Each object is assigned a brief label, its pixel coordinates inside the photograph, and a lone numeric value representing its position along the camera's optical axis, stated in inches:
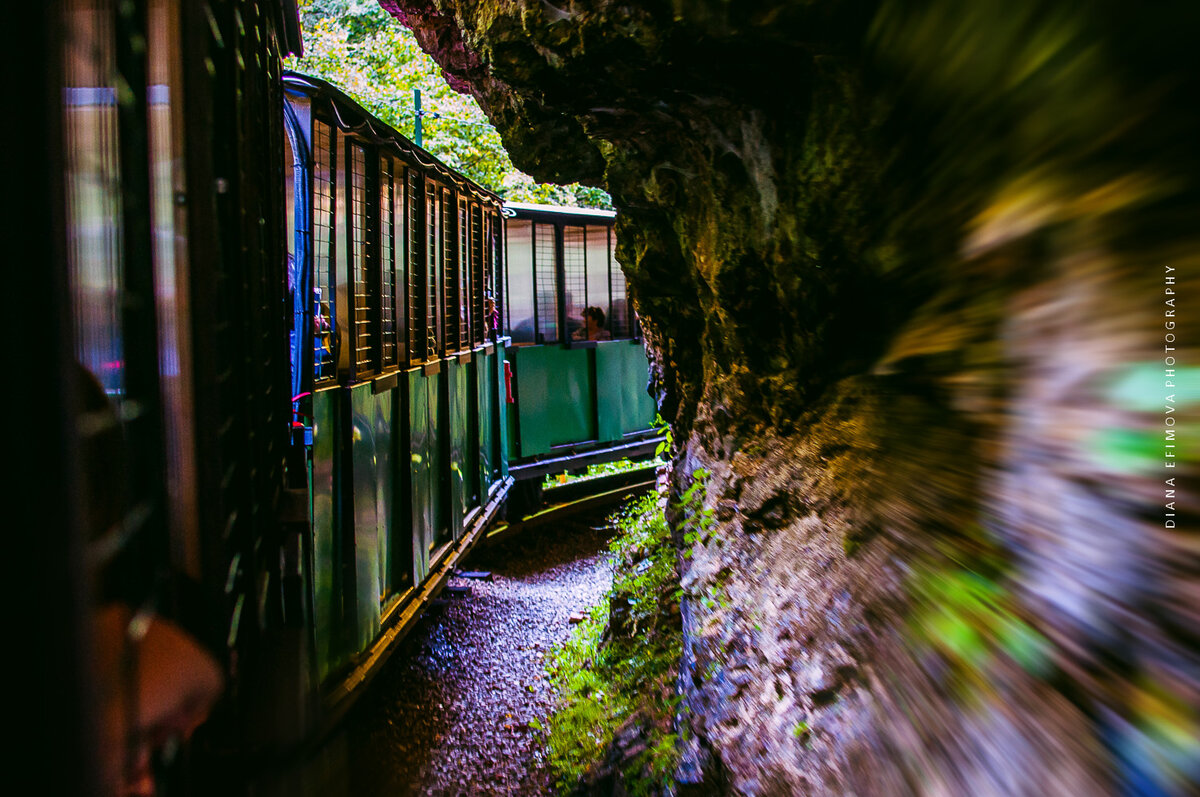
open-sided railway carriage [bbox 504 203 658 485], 364.8
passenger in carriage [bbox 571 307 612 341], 388.2
